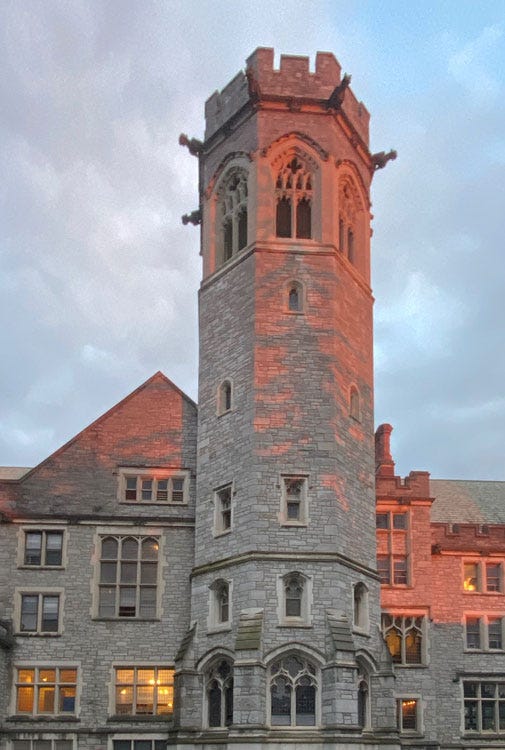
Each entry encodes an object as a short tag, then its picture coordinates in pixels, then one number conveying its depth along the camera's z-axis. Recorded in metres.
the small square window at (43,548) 31.98
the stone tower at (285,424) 27.20
